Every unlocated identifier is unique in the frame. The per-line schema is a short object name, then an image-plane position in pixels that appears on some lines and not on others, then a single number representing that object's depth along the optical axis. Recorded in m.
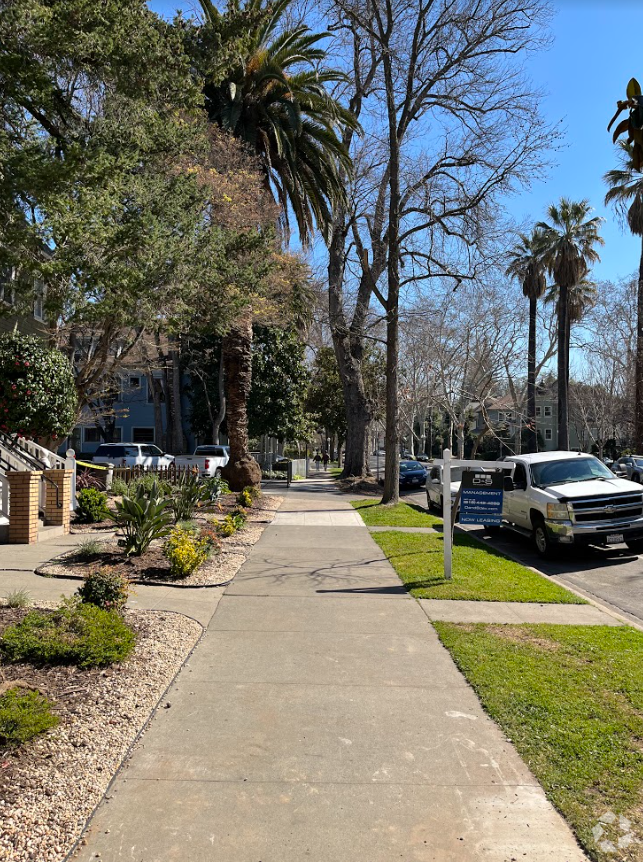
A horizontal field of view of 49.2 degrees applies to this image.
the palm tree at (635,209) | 31.97
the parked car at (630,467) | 24.25
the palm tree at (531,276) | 36.97
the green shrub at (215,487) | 13.59
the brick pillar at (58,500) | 12.09
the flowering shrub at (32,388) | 11.35
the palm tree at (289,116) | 20.20
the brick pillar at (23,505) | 10.44
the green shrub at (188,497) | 12.23
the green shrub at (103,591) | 6.35
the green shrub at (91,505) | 13.26
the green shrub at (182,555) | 8.85
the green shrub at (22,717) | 3.87
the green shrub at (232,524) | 12.75
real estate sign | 10.15
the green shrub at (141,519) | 9.70
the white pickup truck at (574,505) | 11.70
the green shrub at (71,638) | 5.23
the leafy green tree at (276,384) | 38.19
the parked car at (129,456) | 26.89
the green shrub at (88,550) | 9.69
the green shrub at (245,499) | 17.42
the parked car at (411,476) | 32.16
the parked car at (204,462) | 26.39
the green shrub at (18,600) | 6.68
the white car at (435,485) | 19.22
